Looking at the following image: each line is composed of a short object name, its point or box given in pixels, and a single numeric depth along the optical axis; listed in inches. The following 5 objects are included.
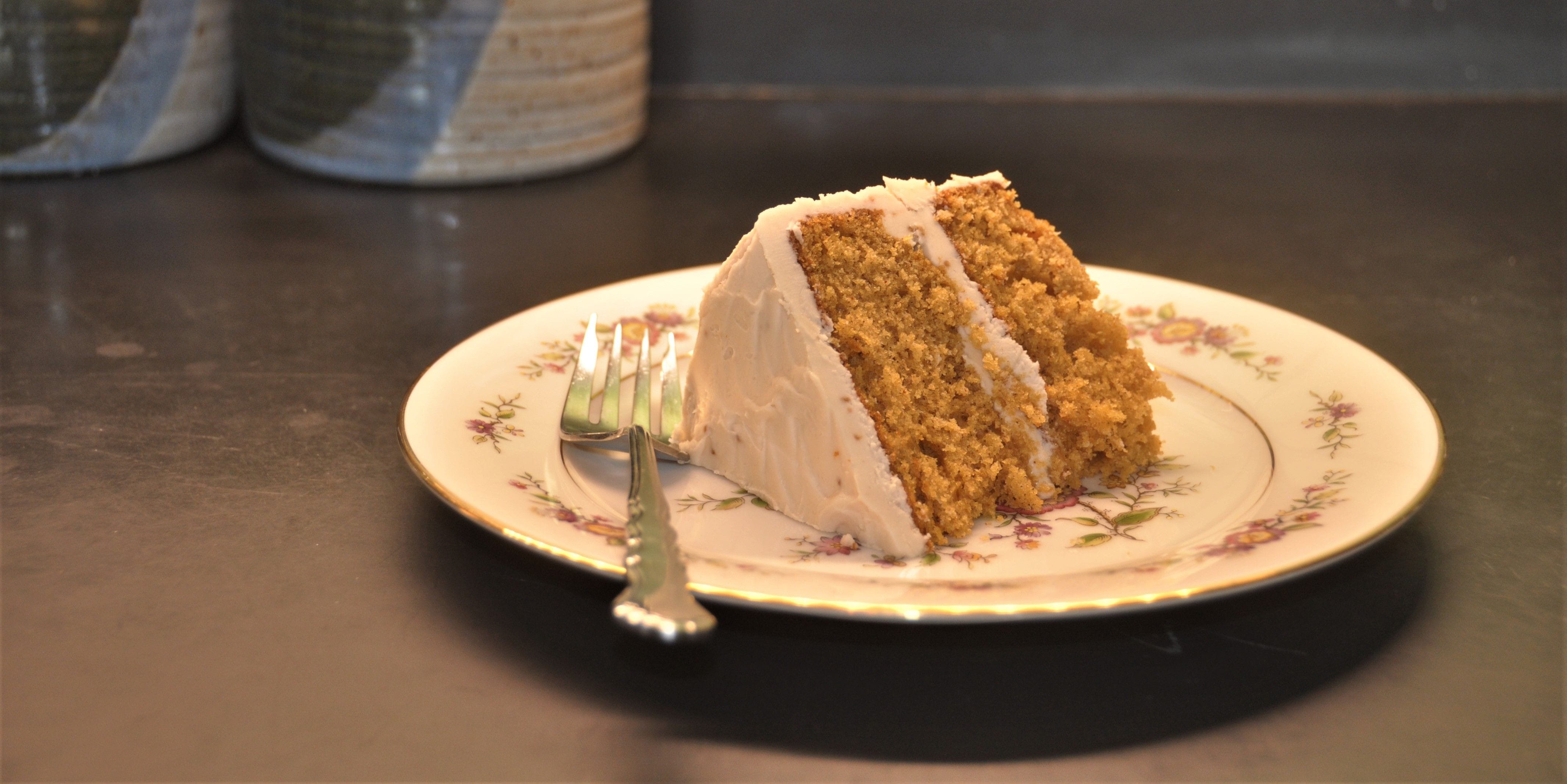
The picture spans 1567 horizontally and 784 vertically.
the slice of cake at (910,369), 21.6
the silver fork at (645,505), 18.1
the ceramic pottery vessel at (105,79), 28.9
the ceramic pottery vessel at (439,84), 28.8
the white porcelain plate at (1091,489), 19.9
